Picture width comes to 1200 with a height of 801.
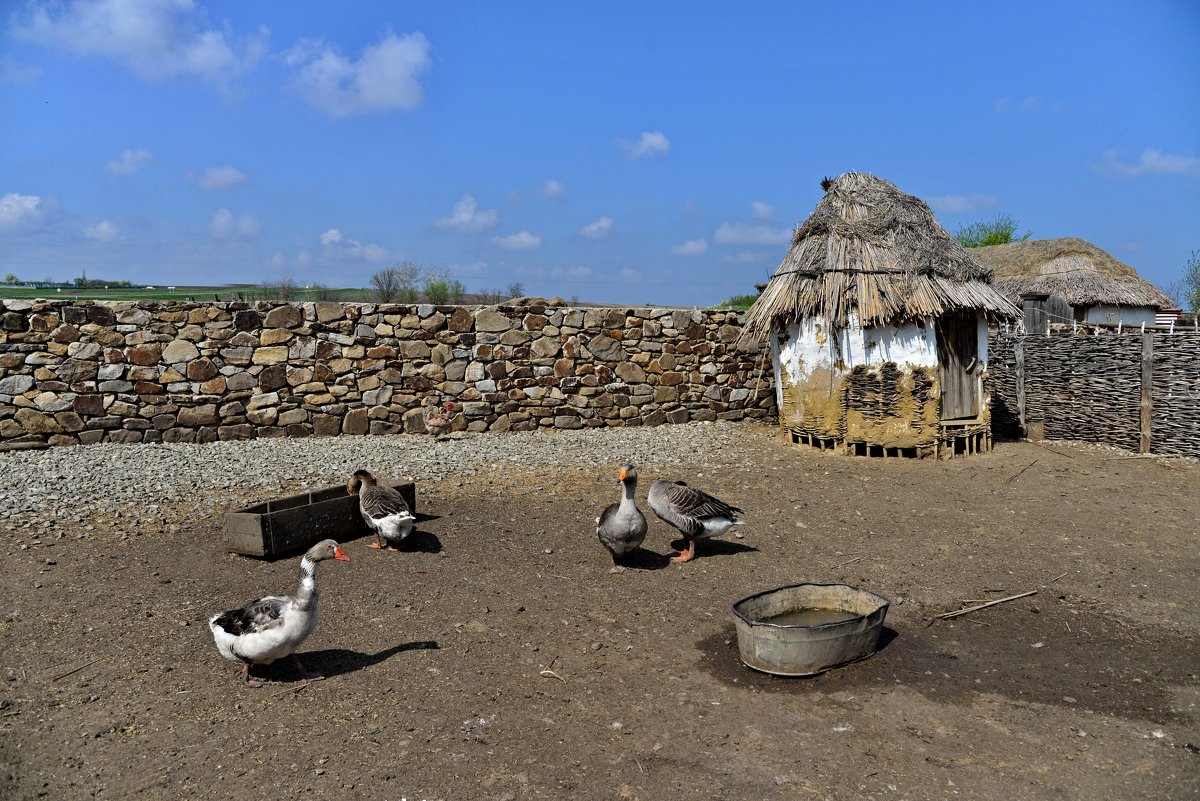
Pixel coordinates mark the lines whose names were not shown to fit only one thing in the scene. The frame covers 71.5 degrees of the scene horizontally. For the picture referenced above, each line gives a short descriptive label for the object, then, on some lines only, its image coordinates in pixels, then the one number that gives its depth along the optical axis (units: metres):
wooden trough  7.27
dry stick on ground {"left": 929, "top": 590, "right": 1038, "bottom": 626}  6.21
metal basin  5.07
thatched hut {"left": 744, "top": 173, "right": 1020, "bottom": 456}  11.86
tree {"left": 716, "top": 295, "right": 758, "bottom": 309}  22.03
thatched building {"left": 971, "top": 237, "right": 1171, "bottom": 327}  24.14
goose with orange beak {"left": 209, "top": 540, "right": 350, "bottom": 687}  4.88
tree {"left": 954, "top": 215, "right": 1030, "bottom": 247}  38.25
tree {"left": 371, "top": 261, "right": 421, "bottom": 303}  20.11
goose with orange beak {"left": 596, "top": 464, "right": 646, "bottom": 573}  7.07
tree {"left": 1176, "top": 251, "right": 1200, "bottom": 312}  36.34
